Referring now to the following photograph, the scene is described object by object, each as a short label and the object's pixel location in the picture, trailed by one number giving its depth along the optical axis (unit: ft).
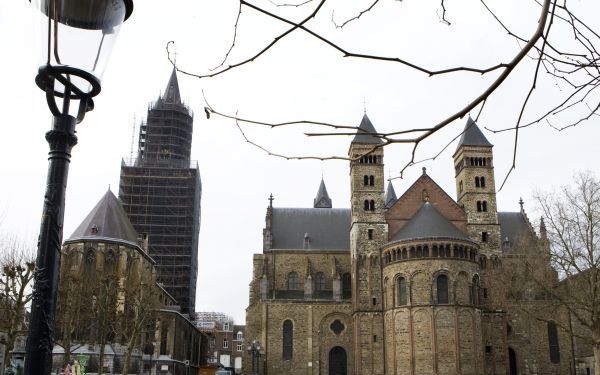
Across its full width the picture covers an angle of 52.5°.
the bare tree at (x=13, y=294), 88.48
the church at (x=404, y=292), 131.54
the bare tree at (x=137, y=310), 113.09
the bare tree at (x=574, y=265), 88.33
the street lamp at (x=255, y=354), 142.83
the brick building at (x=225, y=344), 315.37
